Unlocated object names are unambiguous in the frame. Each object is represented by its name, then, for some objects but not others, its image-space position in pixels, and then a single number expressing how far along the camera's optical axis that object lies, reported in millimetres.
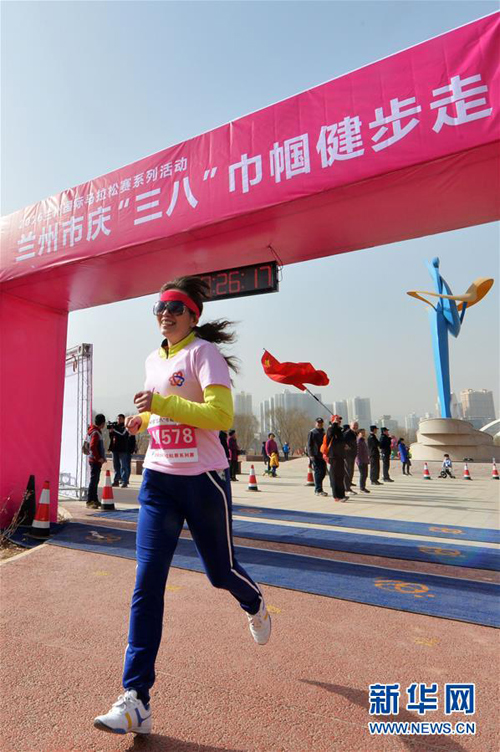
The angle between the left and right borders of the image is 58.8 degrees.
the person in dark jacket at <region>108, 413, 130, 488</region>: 11078
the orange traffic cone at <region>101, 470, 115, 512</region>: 8250
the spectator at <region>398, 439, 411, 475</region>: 17922
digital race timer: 5508
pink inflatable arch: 3867
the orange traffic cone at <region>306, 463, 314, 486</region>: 13828
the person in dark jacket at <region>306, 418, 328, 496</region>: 10570
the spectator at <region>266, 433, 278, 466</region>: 16859
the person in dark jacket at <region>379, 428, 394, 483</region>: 14047
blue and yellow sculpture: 33812
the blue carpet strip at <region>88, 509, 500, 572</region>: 4758
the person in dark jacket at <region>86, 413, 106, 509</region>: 8406
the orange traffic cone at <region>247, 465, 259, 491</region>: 12406
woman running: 1869
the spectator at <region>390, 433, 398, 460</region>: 26709
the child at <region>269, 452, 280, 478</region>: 17328
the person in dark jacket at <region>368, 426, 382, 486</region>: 12684
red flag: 11227
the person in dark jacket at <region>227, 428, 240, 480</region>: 13400
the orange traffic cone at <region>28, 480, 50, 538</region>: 5746
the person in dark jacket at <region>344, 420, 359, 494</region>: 10469
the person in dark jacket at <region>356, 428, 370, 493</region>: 11668
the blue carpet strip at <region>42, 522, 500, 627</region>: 3371
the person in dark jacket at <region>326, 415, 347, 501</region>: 9633
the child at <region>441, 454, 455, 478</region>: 18055
